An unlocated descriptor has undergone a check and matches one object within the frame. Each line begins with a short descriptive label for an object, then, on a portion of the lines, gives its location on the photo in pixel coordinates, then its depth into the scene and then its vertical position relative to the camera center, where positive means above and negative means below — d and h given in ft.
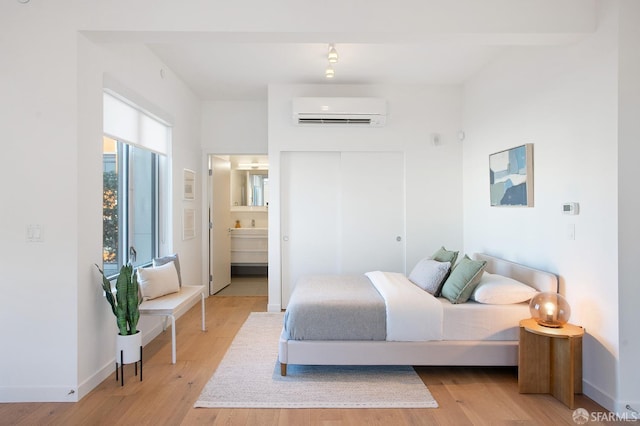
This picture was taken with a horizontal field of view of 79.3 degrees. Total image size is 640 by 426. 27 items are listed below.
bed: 9.23 -3.03
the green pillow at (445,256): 11.53 -1.45
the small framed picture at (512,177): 10.62 +0.97
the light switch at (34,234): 8.25 -0.53
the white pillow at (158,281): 10.84 -2.07
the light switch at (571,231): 8.90 -0.51
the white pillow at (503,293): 9.41 -2.04
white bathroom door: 17.92 -0.84
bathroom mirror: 23.73 +1.75
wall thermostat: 8.81 +0.03
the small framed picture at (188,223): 15.16 -0.56
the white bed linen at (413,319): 9.21 -2.63
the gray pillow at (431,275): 10.53 -1.85
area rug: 8.23 -4.10
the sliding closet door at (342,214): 15.56 -0.19
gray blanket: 9.29 -2.67
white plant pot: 9.06 -3.26
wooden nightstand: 8.29 -3.35
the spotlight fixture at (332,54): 11.05 +4.49
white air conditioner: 14.51 +3.73
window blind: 10.06 +2.46
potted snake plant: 8.95 -2.42
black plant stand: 8.99 -3.72
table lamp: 8.42 -2.20
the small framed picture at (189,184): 15.40 +1.03
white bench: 10.09 -2.58
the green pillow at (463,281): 9.77 -1.86
